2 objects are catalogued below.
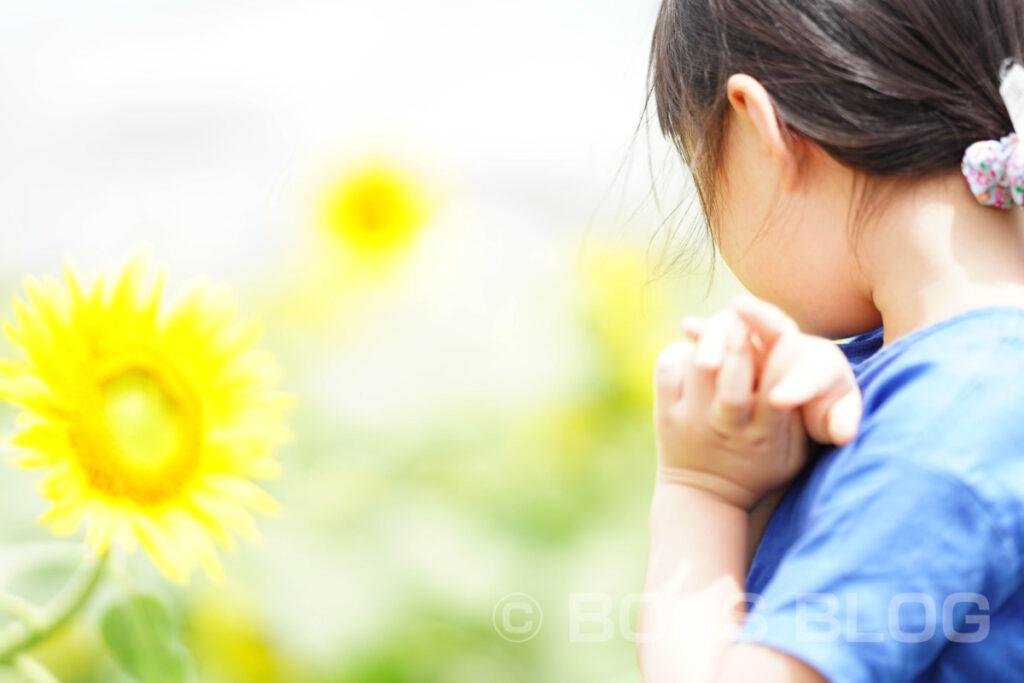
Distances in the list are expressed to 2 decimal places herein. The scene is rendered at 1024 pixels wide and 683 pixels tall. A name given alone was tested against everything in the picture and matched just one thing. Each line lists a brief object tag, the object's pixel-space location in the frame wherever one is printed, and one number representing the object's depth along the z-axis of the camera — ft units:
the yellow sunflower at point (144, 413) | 6.00
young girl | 5.01
